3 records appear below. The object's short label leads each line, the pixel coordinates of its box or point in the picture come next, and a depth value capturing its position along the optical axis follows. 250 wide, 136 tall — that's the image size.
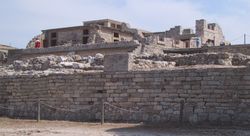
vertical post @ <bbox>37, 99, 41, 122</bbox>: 20.67
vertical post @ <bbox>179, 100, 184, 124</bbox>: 17.99
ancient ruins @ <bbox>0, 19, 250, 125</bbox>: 17.32
